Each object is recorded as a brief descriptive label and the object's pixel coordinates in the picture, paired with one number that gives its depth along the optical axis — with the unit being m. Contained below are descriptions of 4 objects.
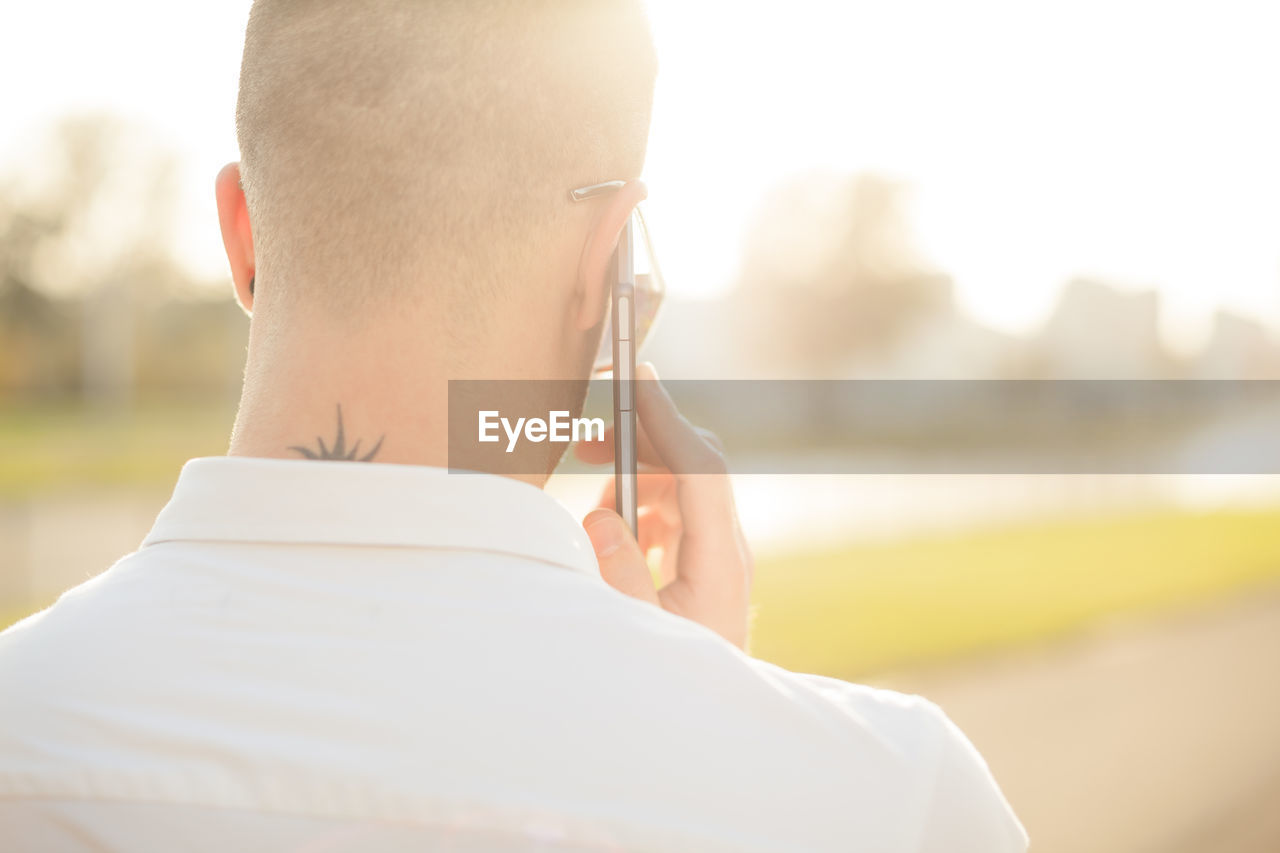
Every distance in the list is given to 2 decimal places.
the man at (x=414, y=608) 1.14
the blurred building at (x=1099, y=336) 54.36
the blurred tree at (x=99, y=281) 35.41
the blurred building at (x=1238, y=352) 31.37
